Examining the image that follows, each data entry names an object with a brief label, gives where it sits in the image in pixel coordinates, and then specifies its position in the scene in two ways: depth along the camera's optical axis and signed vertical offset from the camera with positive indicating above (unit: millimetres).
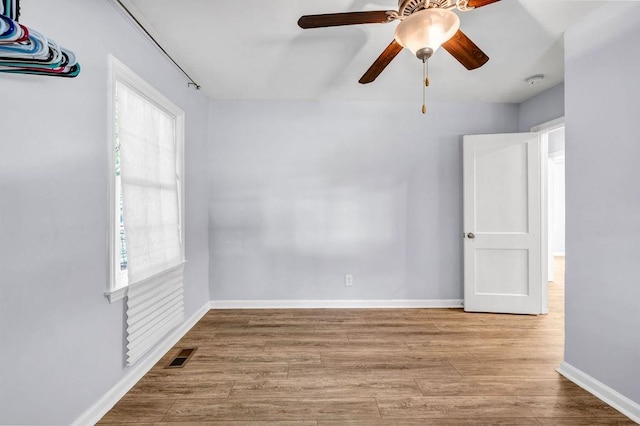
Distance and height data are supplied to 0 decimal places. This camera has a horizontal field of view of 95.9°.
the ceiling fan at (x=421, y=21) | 1440 +987
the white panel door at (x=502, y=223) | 3264 -125
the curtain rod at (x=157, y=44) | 1924 +1364
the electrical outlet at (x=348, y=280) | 3576 -834
